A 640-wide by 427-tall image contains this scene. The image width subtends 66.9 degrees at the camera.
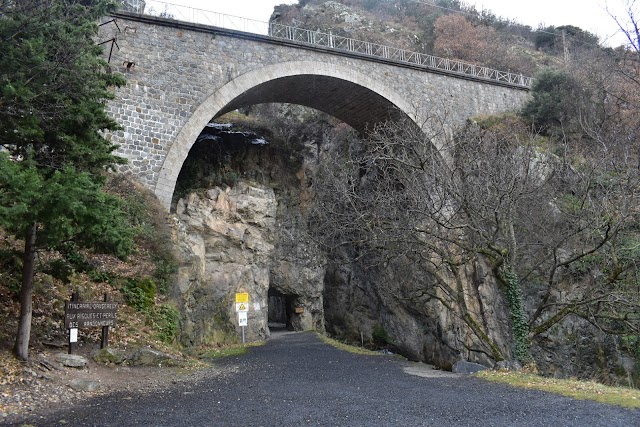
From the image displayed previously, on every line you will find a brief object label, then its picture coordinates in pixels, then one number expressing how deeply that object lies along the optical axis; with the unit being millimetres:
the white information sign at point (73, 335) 7918
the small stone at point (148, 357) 8992
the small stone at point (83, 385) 6727
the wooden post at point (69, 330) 7906
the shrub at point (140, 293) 10977
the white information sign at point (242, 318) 16412
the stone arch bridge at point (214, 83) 14703
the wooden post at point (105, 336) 8766
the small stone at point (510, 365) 10473
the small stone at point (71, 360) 7531
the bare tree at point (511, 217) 10969
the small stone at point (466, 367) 11461
